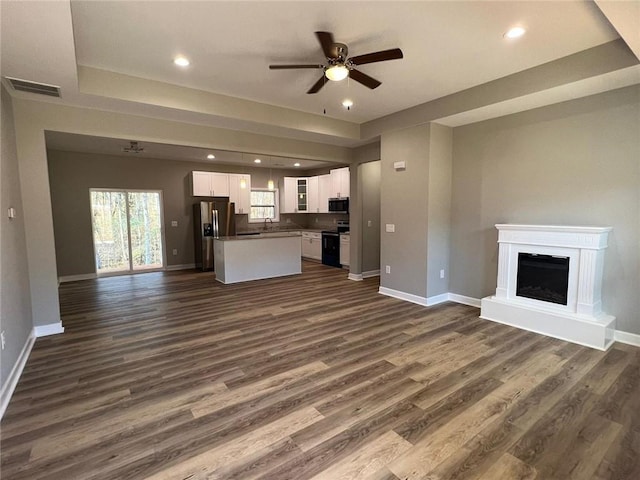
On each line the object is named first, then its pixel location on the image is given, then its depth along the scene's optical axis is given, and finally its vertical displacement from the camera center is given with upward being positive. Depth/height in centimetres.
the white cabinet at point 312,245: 889 -97
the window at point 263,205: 934 +22
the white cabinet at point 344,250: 767 -95
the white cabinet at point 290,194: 932 +54
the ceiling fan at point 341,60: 258 +132
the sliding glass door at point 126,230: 717 -38
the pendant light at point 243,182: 835 +82
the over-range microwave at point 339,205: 799 +17
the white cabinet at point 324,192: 853 +55
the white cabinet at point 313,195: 895 +49
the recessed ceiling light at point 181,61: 312 +154
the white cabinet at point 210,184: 779 +74
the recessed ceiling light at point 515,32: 265 +152
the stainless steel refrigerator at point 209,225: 770 -30
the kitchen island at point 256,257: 628 -94
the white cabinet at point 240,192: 829 +56
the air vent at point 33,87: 299 +128
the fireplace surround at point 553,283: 330 -88
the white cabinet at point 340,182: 788 +75
